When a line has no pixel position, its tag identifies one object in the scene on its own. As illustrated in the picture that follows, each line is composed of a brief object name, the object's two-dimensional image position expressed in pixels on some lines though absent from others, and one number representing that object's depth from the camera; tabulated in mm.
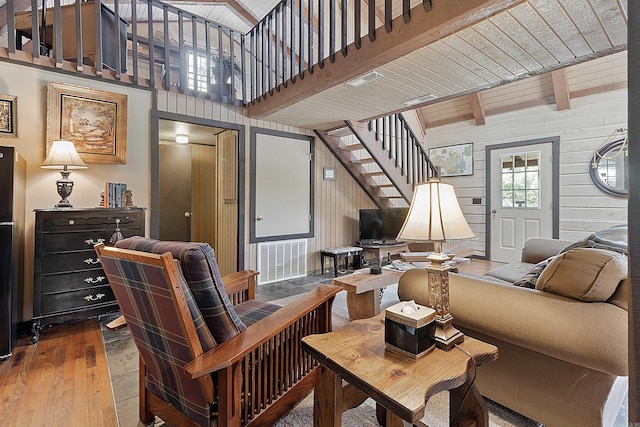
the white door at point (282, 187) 4422
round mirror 4250
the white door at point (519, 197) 5051
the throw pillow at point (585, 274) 1309
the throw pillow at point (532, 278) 1762
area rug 1623
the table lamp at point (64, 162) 2730
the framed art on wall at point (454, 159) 6004
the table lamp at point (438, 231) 1262
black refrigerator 2221
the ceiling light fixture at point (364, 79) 2863
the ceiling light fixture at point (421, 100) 3477
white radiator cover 4469
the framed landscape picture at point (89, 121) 2973
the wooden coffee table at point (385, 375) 964
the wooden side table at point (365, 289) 2373
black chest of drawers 2596
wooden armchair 1113
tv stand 5012
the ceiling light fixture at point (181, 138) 5052
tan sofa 1250
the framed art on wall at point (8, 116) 2773
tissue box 1142
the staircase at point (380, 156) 4680
